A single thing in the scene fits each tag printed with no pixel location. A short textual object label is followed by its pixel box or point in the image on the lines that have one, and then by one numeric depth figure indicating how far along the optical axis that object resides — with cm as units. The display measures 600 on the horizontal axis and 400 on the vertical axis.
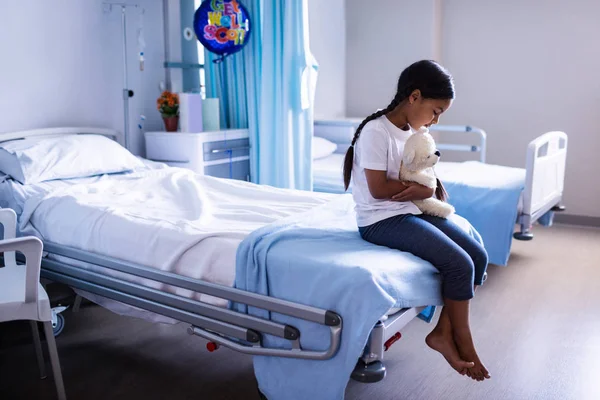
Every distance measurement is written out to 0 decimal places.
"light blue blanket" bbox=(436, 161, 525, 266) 335
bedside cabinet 362
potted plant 374
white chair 194
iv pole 357
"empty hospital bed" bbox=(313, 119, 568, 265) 336
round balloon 368
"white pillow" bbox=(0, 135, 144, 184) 283
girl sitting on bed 186
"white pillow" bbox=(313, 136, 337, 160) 431
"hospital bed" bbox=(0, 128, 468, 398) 175
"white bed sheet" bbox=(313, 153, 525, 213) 356
